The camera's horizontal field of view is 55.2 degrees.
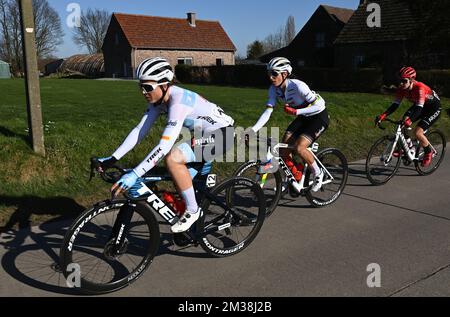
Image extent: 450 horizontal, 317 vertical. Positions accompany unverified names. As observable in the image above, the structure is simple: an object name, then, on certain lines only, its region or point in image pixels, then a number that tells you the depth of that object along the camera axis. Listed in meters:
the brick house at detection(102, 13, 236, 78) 48.31
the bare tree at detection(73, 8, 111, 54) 81.88
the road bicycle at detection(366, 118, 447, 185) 7.26
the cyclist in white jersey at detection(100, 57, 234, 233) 3.74
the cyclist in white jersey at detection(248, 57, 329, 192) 5.49
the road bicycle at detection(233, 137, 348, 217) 5.47
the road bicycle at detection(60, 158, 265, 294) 3.64
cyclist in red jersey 7.43
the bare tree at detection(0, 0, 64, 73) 64.88
